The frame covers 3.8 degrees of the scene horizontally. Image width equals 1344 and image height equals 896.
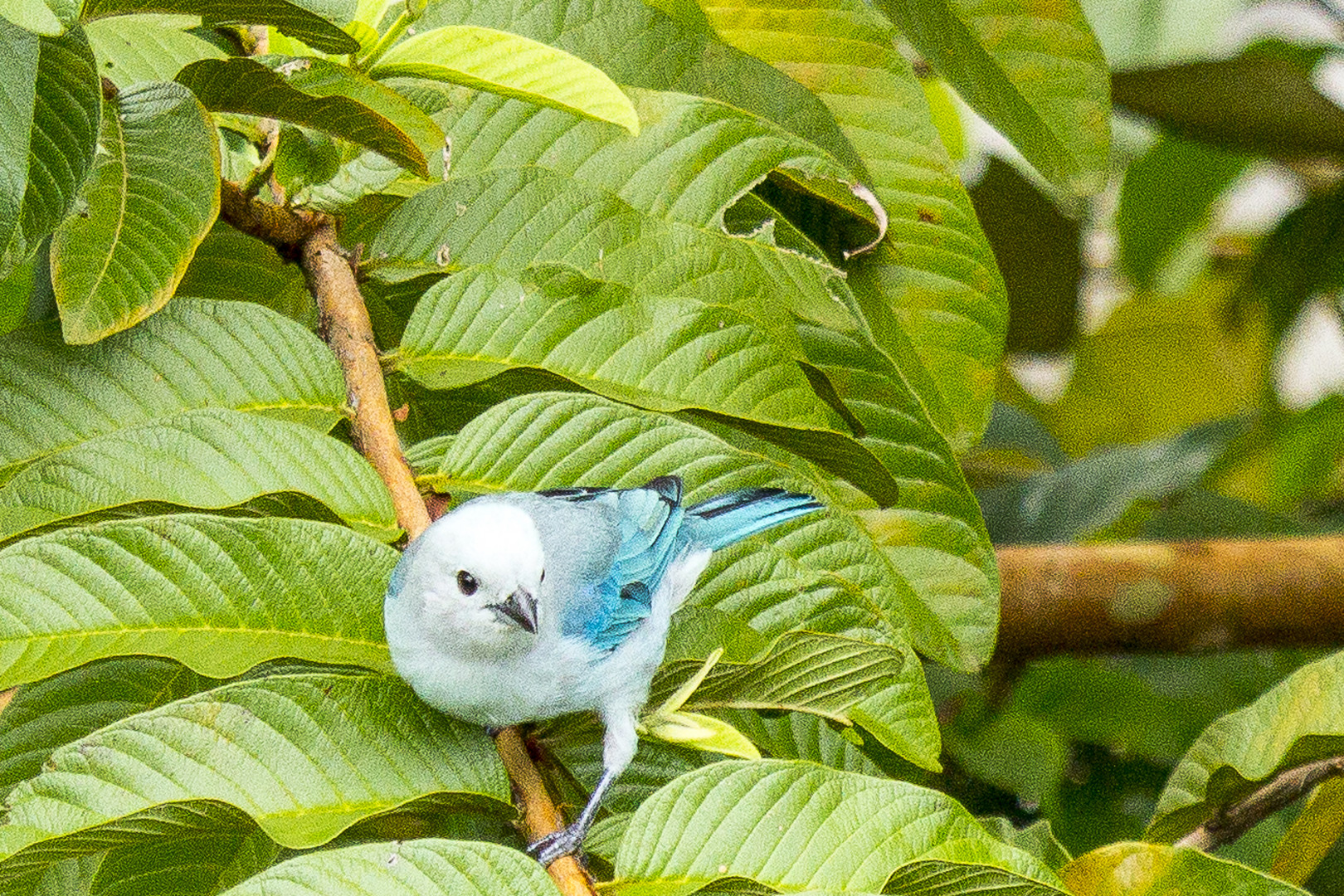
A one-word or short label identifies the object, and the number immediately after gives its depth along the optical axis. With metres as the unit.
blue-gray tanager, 5.30
